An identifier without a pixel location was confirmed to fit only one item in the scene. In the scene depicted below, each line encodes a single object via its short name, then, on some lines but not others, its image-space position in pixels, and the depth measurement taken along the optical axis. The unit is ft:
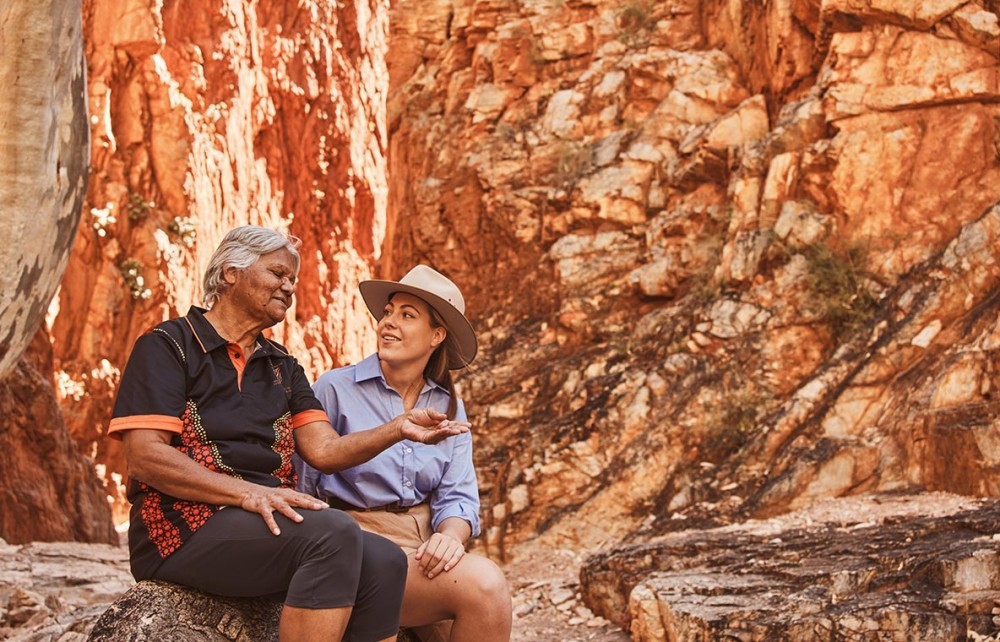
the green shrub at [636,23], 37.35
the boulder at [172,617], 9.70
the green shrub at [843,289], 25.59
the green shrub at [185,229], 71.10
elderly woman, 9.43
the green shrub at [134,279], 68.23
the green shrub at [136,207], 69.56
